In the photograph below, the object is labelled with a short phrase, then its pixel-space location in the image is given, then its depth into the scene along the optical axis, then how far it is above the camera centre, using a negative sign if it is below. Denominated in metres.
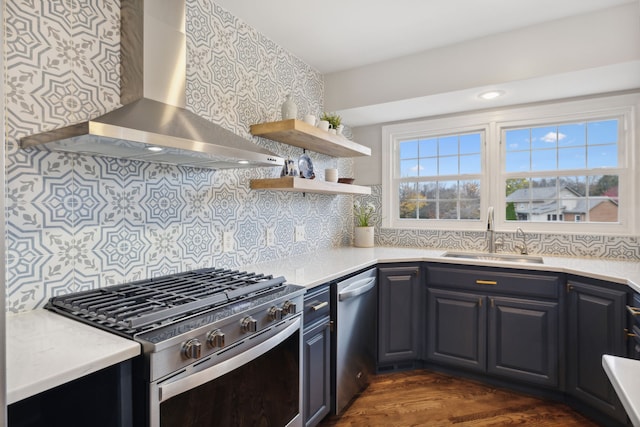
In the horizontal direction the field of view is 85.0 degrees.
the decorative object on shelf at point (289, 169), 2.31 +0.28
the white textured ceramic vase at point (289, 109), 2.39 +0.70
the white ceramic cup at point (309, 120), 2.44 +0.64
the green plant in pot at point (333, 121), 2.78 +0.72
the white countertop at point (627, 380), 0.65 -0.37
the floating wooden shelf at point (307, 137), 2.25 +0.52
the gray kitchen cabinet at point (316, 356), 1.81 -0.78
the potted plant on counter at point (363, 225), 3.39 -0.14
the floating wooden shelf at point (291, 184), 2.19 +0.18
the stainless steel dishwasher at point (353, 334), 2.08 -0.80
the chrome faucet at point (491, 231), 2.97 -0.17
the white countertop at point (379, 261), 1.96 -0.36
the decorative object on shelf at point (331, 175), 2.77 +0.29
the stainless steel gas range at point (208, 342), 1.06 -0.46
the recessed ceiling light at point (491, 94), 2.67 +0.91
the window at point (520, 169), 2.71 +0.37
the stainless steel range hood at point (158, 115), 1.26 +0.41
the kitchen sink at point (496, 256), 2.71 -0.38
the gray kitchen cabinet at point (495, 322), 2.29 -0.77
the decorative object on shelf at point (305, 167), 2.62 +0.33
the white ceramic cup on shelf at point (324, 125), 2.57 +0.63
